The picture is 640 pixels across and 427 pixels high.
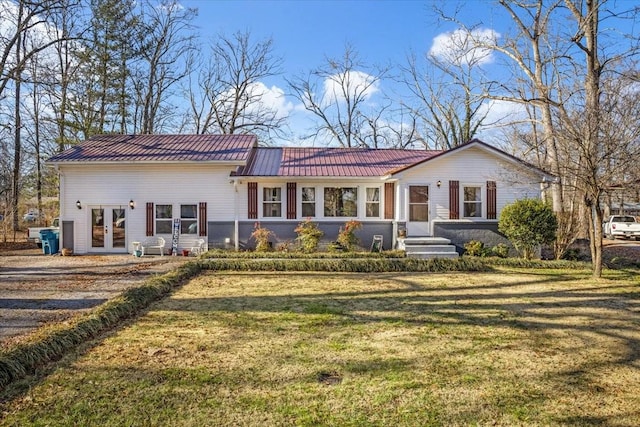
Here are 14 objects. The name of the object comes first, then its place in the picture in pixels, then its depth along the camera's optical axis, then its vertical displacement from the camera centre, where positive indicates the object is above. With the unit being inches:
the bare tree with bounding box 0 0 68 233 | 487.1 +273.0
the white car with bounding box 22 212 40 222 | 1171.6 +19.6
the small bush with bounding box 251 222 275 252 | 567.8 -25.8
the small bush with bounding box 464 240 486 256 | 550.9 -39.8
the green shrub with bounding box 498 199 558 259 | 514.9 -4.7
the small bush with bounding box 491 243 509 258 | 550.9 -43.8
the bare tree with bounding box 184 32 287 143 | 1127.0 +334.9
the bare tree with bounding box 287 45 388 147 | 1227.2 +406.6
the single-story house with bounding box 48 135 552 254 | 584.7 +38.2
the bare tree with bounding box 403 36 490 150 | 1138.0 +298.7
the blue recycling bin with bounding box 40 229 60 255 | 592.4 -29.5
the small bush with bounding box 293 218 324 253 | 559.5 -22.5
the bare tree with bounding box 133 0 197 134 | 1002.1 +378.7
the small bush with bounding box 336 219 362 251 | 567.8 -21.7
